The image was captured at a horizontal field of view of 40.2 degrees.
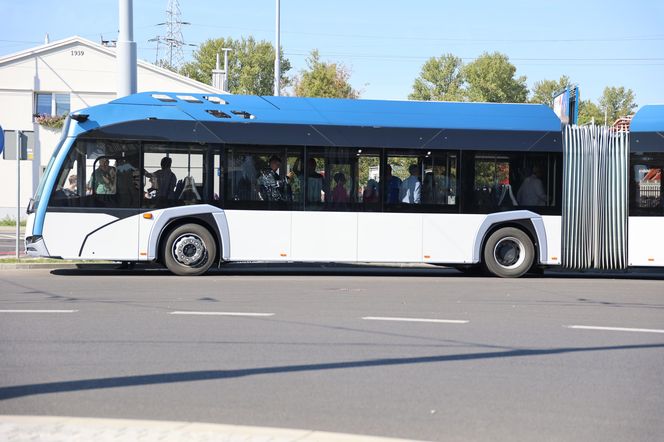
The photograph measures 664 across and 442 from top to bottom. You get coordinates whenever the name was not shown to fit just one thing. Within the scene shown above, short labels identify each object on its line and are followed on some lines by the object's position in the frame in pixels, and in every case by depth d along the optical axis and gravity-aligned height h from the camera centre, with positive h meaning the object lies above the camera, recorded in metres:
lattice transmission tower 90.70 +17.70
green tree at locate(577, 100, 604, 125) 105.00 +12.74
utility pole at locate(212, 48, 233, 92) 47.78 +7.33
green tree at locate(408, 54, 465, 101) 96.25 +15.25
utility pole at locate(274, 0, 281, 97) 32.44 +5.70
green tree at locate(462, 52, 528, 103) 92.50 +14.34
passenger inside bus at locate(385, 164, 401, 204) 16.92 +0.58
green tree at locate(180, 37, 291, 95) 97.75 +16.92
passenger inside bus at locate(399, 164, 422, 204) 16.95 +0.57
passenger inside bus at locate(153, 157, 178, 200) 16.34 +0.63
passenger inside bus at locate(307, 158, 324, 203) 16.77 +0.63
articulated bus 16.20 +0.60
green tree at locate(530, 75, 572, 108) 101.06 +14.91
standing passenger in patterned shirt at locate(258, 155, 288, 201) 16.67 +0.60
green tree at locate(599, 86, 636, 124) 113.19 +15.03
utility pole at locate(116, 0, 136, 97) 19.80 +3.61
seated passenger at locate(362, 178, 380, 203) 16.88 +0.45
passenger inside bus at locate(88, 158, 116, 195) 16.14 +0.65
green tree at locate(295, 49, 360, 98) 53.94 +8.27
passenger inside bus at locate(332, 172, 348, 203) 16.80 +0.52
